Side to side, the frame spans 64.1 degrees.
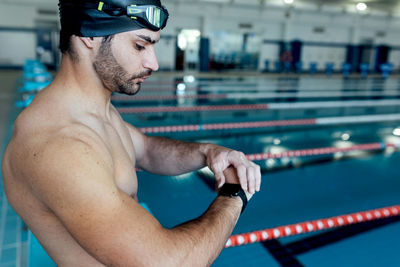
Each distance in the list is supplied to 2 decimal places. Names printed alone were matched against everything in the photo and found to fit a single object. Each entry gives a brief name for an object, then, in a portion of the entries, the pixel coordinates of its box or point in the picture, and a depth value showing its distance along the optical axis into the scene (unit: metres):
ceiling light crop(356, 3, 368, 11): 16.46
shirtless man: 0.79
